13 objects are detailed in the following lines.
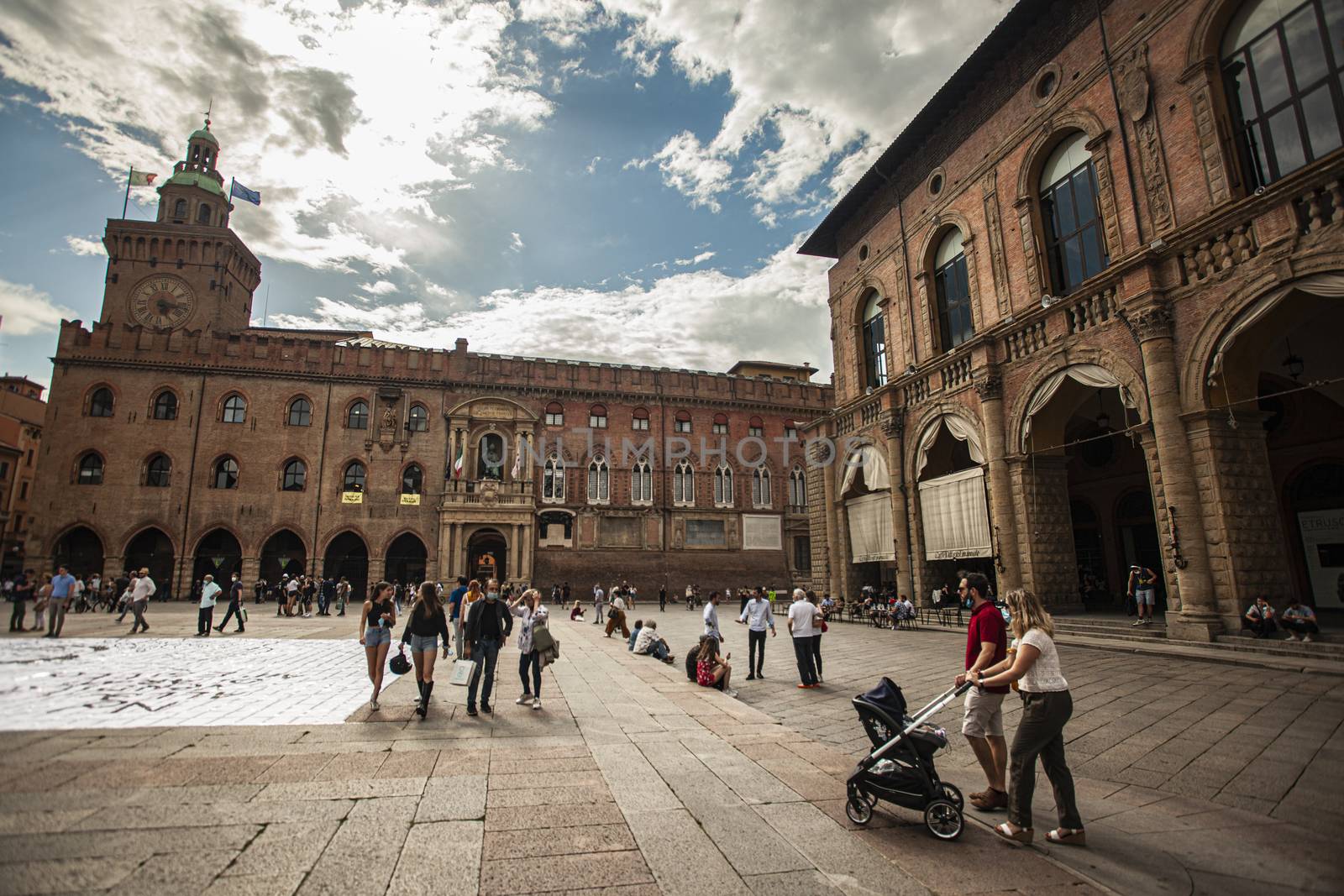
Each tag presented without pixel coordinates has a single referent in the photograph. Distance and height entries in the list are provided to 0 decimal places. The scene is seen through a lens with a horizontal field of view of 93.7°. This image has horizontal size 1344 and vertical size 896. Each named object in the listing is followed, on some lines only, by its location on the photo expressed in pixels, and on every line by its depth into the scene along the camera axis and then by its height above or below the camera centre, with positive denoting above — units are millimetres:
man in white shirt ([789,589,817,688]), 9047 -971
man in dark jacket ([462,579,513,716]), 7297 -747
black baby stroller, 3863 -1300
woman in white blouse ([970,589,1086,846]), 3838 -1075
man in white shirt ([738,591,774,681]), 10141 -935
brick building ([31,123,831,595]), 30688 +6138
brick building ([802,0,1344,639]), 10383 +4995
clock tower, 33312 +16314
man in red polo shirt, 4388 -1082
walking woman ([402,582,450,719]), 6914 -682
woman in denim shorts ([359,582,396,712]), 7004 -626
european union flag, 35031 +20912
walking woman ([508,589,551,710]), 7492 -919
